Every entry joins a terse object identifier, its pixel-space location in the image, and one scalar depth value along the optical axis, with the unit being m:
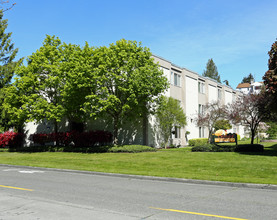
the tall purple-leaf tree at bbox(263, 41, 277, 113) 16.84
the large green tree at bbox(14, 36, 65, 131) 26.52
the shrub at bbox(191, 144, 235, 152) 21.62
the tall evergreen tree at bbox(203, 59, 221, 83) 87.31
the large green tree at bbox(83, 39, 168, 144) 23.50
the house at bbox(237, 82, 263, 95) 110.25
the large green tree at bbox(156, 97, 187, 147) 29.48
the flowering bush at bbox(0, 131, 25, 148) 34.84
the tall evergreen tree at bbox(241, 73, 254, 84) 129.62
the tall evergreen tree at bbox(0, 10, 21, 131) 38.38
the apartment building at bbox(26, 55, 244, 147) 30.19
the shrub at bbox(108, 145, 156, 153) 24.34
